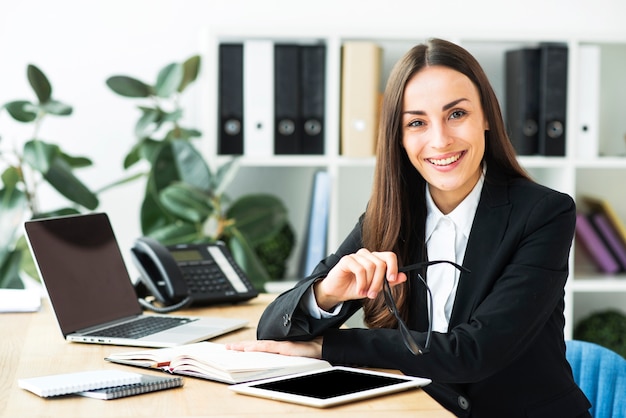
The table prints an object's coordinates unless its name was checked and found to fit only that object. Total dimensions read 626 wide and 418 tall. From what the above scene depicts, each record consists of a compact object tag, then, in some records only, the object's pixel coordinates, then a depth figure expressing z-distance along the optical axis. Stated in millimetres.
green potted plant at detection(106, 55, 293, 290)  3474
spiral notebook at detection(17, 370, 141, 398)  1923
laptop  2503
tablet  1868
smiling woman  2266
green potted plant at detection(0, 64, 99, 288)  3505
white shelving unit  3646
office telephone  2789
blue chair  2495
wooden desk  1800
